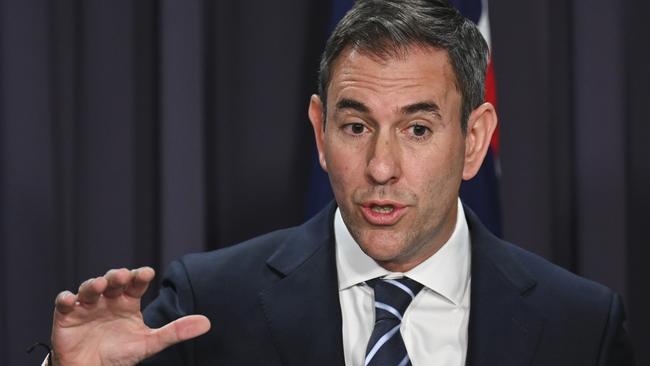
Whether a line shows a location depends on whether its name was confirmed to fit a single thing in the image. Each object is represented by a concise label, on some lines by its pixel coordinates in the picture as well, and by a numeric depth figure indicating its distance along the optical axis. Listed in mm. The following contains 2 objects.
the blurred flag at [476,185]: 4407
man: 3963
